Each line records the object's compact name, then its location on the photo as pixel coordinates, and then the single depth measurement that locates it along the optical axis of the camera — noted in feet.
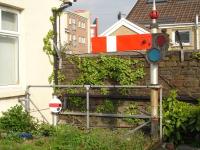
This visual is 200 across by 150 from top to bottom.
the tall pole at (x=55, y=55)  36.29
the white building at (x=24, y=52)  32.22
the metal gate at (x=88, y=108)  30.86
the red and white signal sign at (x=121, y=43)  33.30
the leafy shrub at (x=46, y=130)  29.63
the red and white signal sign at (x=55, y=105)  32.88
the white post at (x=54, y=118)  34.42
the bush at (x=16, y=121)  29.96
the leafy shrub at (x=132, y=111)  33.07
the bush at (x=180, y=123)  29.01
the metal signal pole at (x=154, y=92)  27.73
